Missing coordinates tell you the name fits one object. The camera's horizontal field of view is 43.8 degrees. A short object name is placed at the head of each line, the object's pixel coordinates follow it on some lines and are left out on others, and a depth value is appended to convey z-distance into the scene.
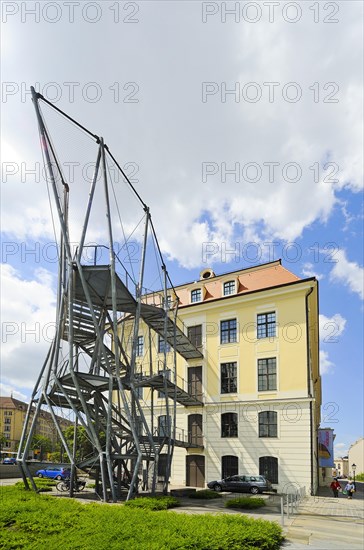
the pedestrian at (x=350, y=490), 29.67
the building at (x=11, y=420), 126.00
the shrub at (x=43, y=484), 21.79
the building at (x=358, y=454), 106.43
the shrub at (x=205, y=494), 24.30
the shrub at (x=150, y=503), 16.88
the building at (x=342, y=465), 130.80
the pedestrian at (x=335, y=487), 29.92
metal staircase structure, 20.36
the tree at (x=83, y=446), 44.28
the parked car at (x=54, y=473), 35.57
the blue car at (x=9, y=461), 56.58
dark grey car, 28.12
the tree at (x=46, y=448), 92.91
